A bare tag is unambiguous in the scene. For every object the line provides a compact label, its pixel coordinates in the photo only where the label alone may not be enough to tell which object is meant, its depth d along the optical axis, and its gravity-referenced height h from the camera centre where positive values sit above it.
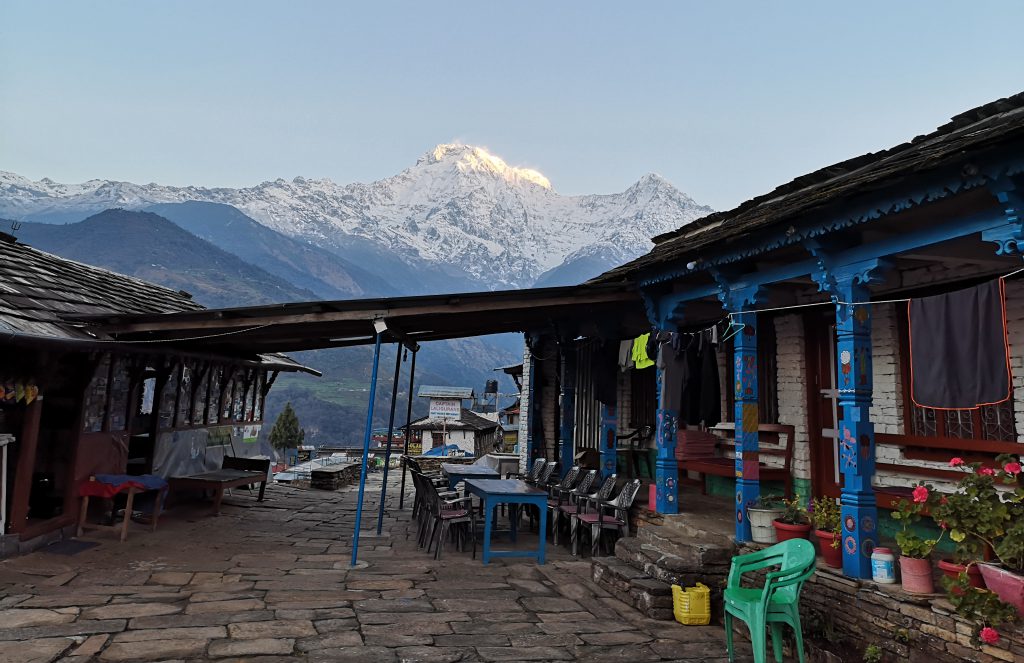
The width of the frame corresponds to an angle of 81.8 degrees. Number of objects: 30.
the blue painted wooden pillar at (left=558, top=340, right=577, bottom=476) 11.69 -0.30
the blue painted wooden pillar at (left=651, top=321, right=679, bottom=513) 7.58 -0.79
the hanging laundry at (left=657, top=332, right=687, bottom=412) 7.58 +0.42
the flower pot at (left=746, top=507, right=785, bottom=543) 5.84 -1.18
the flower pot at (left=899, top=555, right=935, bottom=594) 4.19 -1.18
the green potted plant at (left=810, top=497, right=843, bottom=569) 5.02 -1.06
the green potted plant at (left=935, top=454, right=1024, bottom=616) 3.55 -0.69
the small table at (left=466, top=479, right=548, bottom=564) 7.39 -1.31
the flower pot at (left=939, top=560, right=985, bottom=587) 3.83 -1.05
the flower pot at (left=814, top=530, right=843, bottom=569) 5.01 -1.21
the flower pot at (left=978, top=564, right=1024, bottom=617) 3.48 -1.02
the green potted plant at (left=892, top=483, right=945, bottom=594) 4.09 -0.98
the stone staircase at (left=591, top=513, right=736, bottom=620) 5.61 -1.64
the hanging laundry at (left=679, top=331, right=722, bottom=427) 7.38 +0.22
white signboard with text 29.14 -0.78
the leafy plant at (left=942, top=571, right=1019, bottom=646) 3.54 -1.18
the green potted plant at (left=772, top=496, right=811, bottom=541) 5.45 -1.09
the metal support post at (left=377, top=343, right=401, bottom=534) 9.24 -1.00
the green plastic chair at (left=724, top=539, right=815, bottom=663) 4.09 -1.39
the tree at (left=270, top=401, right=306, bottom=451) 35.75 -2.82
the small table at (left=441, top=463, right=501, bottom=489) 10.32 -1.43
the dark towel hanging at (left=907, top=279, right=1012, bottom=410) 4.09 +0.46
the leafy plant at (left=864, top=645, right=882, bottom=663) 4.25 -1.75
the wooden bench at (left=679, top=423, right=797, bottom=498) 8.24 -0.74
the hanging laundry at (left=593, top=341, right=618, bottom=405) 10.05 +0.43
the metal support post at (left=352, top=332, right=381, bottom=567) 7.07 -0.68
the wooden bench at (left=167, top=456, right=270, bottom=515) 10.13 -1.70
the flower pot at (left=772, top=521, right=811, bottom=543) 5.45 -1.15
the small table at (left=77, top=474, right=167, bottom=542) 8.15 -1.49
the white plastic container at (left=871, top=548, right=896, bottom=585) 4.46 -1.19
